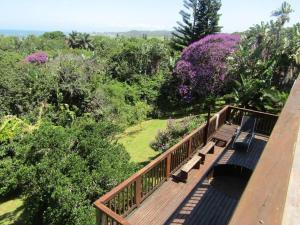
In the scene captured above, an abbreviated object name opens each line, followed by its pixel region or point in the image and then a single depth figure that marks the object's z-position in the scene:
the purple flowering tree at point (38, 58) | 22.26
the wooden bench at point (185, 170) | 6.08
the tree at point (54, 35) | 58.83
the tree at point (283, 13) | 14.24
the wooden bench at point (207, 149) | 6.83
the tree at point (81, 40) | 44.66
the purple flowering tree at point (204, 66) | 16.41
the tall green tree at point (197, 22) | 26.50
